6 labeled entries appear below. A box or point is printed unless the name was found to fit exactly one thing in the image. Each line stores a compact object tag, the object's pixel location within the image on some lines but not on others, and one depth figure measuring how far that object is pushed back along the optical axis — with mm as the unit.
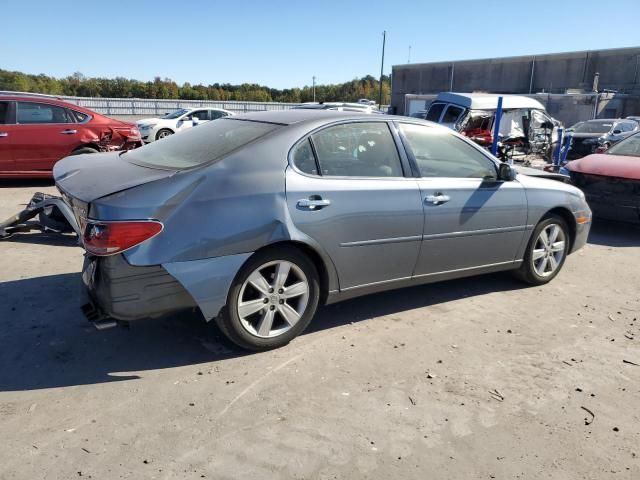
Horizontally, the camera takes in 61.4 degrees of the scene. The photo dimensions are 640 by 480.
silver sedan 3172
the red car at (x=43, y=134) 9250
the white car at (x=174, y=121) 18719
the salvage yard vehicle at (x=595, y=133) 16375
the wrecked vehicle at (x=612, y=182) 7168
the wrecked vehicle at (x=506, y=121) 13617
